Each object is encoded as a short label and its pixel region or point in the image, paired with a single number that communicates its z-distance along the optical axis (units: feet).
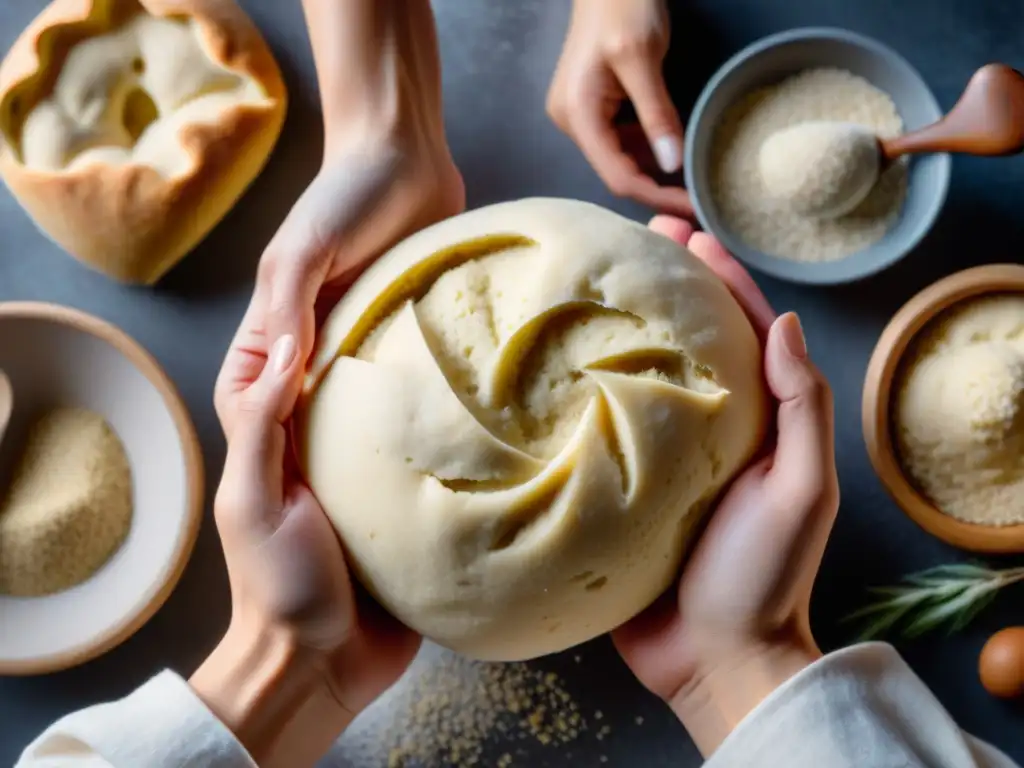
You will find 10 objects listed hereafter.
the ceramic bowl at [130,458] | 3.20
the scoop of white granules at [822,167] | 3.19
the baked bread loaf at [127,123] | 3.34
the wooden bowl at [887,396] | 3.20
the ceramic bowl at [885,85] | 3.32
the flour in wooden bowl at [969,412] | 3.11
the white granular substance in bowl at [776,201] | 3.40
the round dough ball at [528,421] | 2.37
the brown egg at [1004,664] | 3.29
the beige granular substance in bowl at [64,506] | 3.28
